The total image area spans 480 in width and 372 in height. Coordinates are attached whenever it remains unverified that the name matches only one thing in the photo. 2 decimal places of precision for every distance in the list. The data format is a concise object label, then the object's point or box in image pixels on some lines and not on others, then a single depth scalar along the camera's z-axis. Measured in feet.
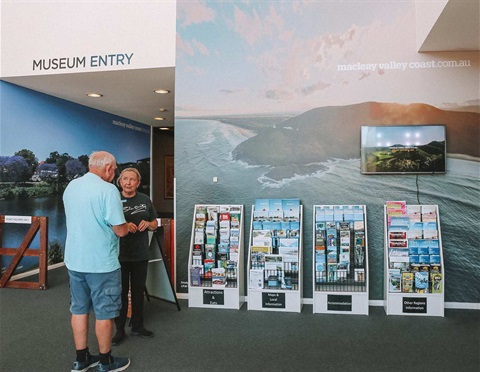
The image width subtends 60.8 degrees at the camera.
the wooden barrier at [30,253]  17.85
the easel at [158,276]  14.46
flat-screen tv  14.56
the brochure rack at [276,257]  14.55
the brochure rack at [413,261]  13.92
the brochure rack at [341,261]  14.23
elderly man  9.25
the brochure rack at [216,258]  14.93
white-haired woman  12.07
